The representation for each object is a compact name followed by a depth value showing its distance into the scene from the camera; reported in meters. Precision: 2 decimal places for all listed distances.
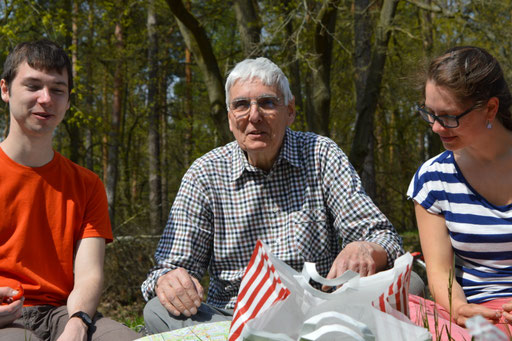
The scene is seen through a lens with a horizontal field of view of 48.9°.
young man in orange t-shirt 2.53
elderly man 2.83
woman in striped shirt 2.38
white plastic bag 1.49
